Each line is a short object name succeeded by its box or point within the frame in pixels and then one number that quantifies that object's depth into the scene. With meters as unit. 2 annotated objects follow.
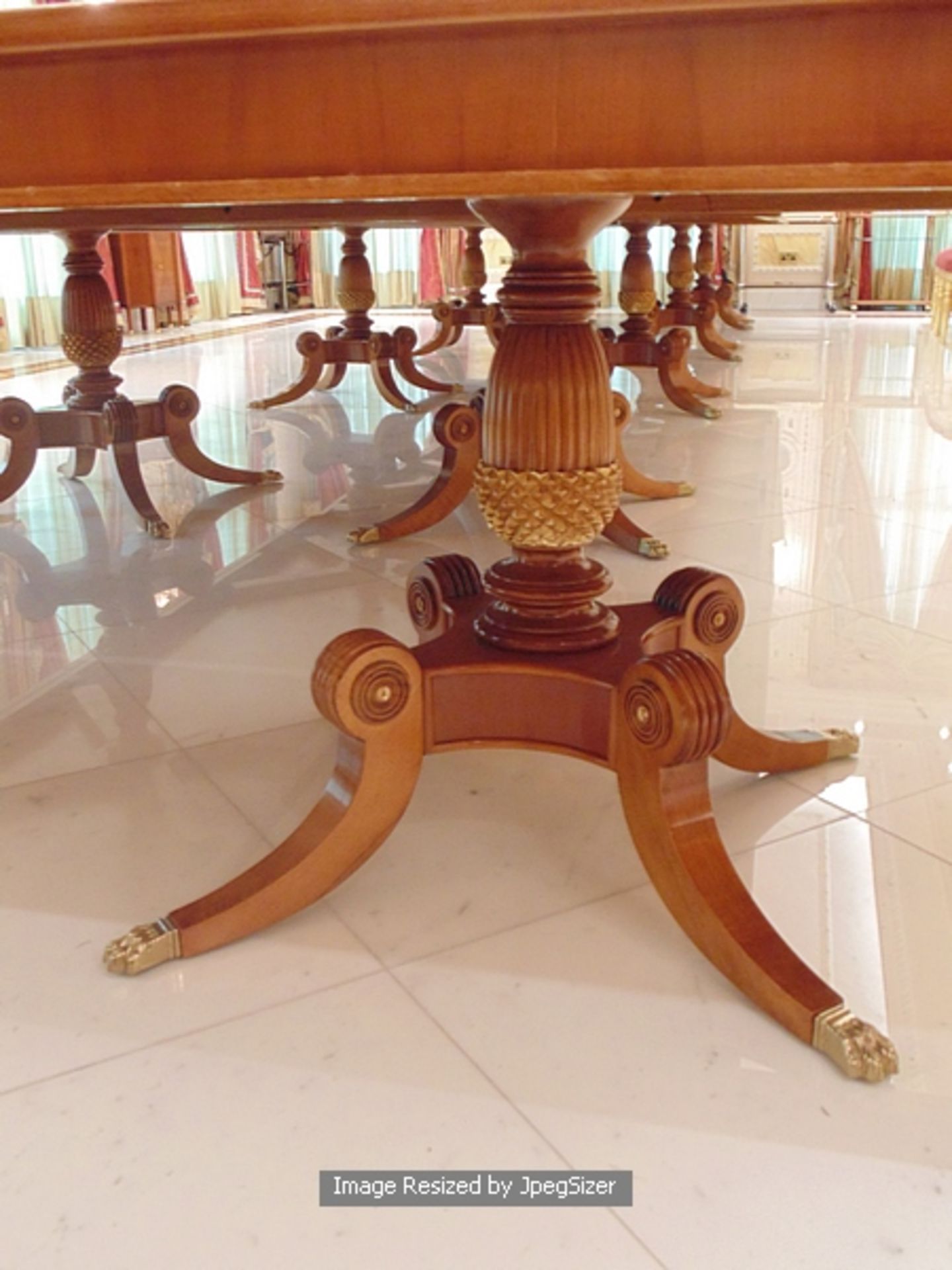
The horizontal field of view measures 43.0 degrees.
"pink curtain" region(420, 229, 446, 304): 9.19
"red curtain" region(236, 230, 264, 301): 8.20
